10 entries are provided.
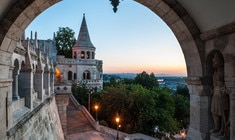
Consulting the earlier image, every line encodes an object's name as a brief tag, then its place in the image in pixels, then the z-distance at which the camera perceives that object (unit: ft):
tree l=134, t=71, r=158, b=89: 161.38
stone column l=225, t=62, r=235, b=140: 10.27
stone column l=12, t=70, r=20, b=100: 22.14
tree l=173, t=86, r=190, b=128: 106.76
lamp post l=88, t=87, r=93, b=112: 92.40
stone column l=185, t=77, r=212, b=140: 12.26
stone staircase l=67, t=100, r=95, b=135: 66.12
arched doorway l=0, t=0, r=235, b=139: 11.23
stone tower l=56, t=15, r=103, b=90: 120.16
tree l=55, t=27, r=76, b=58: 143.54
